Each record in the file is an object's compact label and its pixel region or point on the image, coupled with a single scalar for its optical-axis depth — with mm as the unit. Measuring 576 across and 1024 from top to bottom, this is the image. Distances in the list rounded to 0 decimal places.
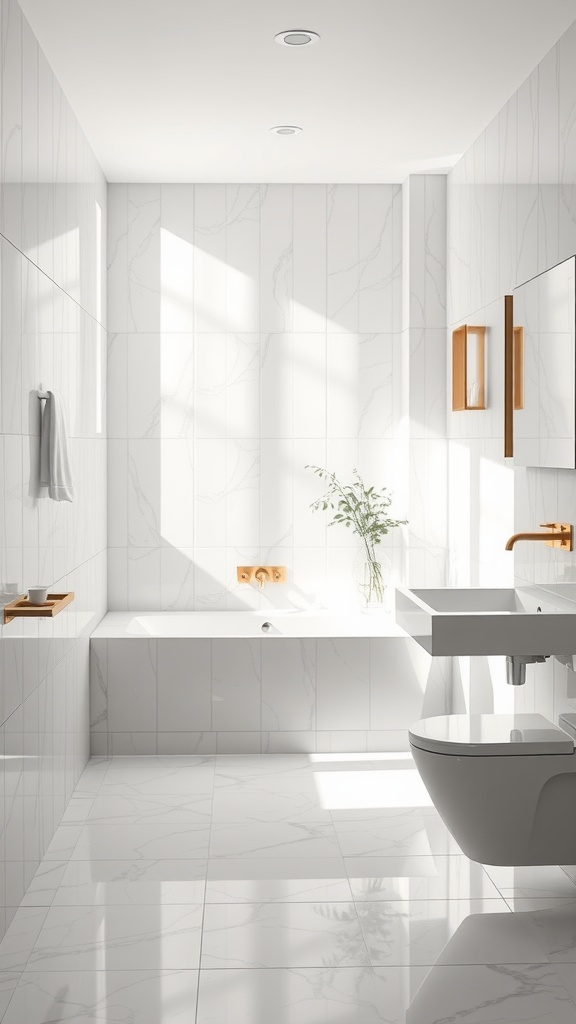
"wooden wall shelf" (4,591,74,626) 2855
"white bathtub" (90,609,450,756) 4613
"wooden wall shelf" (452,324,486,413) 4414
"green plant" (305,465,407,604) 5277
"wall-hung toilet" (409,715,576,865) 2943
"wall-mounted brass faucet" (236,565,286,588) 5348
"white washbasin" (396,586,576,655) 2938
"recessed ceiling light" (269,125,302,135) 4323
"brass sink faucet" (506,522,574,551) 3297
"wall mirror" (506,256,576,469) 3238
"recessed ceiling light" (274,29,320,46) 3354
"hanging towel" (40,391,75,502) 3379
